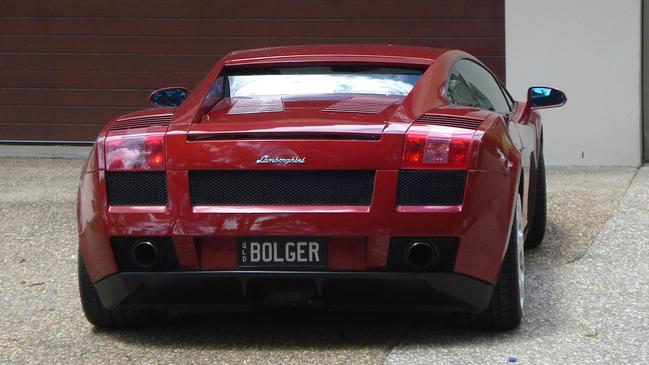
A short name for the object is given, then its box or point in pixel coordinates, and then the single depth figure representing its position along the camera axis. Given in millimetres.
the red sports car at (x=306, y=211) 5246
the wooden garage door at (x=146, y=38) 12289
